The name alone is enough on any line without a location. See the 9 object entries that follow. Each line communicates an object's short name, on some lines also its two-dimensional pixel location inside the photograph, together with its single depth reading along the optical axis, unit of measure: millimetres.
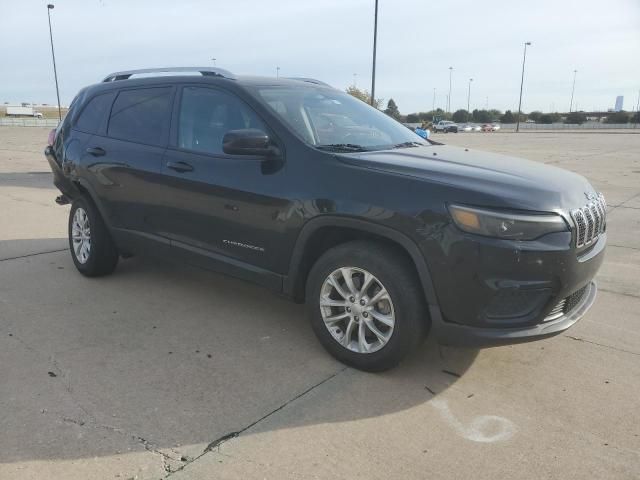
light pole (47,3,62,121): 42675
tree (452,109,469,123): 114262
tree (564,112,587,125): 94694
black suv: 2850
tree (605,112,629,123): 89969
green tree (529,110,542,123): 104438
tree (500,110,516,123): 105250
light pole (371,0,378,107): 18359
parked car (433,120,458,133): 66438
